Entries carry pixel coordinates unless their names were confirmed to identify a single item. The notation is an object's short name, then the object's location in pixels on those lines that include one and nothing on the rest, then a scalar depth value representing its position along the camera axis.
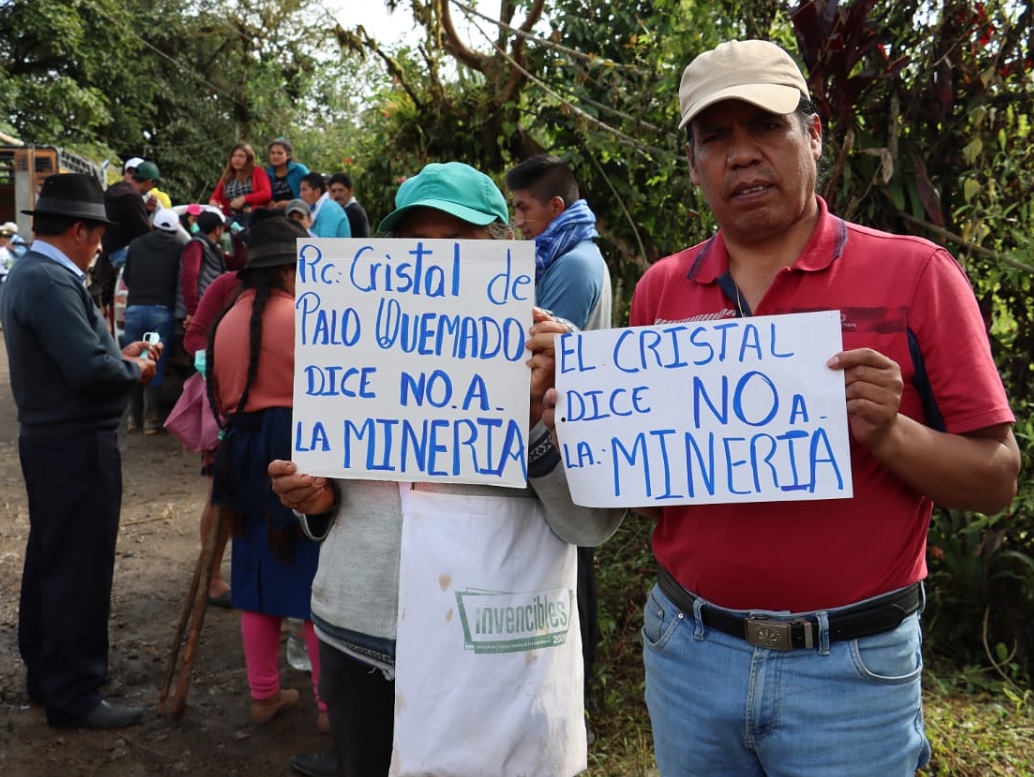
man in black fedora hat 3.79
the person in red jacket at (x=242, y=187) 10.15
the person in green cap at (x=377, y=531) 2.02
